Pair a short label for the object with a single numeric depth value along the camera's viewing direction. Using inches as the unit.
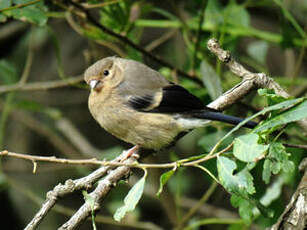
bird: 245.3
